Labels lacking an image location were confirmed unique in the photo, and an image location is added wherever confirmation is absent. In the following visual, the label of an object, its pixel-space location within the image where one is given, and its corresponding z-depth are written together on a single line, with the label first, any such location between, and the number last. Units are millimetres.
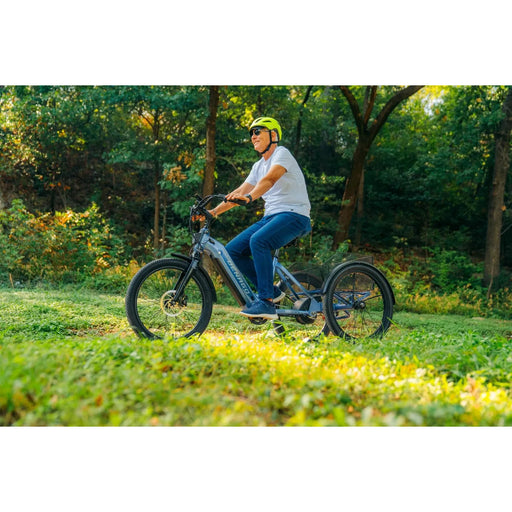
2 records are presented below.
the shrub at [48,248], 7148
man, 3629
